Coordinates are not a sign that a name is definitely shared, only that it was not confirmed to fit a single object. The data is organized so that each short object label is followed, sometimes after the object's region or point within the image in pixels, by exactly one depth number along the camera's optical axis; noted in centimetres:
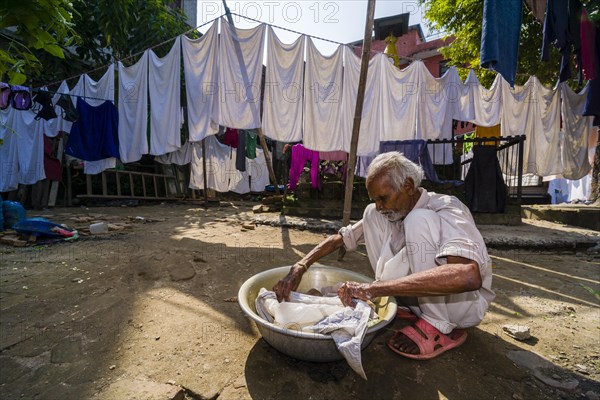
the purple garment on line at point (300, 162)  614
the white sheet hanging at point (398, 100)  488
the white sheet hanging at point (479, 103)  536
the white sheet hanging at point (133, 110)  512
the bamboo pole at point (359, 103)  339
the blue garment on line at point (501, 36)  327
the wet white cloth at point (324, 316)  123
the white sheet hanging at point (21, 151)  628
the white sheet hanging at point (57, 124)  586
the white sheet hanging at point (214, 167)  966
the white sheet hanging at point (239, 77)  443
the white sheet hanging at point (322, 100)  460
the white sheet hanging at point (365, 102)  464
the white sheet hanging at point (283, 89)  455
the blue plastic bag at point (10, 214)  430
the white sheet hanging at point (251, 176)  1045
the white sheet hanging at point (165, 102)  491
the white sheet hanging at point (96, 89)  547
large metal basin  132
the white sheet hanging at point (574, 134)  588
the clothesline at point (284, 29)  429
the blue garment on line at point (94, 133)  579
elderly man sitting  134
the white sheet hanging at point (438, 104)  516
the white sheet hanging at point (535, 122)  573
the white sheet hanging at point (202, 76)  450
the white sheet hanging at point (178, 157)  940
